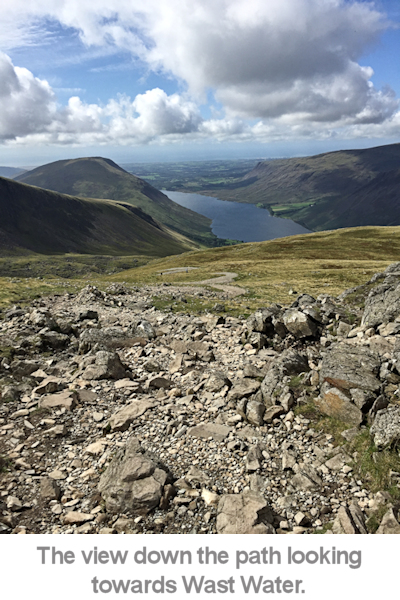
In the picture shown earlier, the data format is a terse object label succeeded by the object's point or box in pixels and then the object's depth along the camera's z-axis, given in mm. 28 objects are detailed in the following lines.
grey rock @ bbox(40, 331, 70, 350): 22734
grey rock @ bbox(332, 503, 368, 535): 8523
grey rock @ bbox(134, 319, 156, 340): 24438
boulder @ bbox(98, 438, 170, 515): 9867
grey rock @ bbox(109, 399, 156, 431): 14048
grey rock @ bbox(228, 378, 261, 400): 15258
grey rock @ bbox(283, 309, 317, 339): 20500
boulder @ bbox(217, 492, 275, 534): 8867
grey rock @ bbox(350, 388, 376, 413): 12008
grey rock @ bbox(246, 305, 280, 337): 21844
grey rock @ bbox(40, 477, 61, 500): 10648
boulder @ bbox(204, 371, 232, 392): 16281
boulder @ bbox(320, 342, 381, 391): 12836
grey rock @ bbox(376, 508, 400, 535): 8219
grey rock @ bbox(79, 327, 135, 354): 22156
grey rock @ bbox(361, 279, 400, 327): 18531
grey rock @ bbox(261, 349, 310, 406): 14641
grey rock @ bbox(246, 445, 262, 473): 11102
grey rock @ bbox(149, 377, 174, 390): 17319
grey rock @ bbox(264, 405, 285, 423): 13328
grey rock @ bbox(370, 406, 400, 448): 10125
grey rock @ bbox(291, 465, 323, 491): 10195
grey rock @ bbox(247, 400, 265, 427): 13344
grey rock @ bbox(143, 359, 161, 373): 19188
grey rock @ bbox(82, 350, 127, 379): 18047
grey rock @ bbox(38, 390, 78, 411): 15531
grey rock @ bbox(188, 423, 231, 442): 12867
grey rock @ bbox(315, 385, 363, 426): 11984
